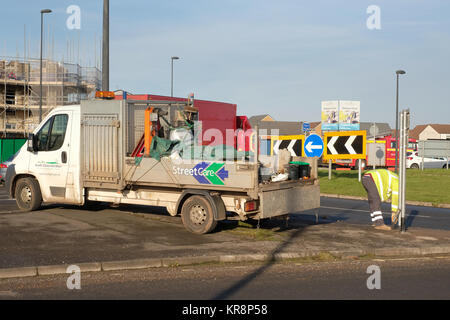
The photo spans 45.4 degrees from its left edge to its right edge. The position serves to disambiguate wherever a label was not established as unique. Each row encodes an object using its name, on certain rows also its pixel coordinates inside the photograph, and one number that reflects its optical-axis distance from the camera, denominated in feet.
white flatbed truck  33.35
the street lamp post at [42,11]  125.72
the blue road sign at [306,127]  75.04
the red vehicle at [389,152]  146.26
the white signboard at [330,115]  283.18
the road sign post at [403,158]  36.65
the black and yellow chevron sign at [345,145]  72.79
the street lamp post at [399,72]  147.84
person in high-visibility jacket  37.83
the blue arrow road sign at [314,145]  60.75
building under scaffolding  174.91
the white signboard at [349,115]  284.41
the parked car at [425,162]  141.38
